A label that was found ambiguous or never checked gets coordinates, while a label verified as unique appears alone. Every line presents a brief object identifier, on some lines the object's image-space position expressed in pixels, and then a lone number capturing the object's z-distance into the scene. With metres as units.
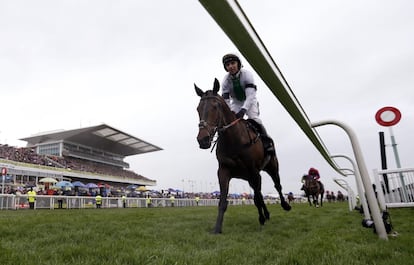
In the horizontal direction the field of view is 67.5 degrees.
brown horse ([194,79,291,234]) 4.35
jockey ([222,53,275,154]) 5.31
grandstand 43.19
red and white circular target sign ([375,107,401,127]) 6.15
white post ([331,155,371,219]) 5.47
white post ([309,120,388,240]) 3.69
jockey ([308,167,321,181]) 19.12
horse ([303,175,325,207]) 18.39
